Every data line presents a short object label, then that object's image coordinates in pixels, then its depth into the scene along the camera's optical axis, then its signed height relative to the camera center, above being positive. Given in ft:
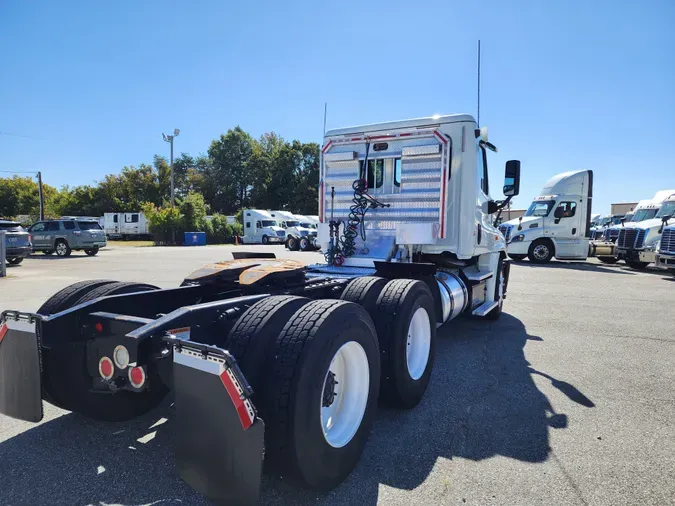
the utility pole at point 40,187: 128.55 +10.81
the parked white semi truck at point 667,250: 46.78 -2.22
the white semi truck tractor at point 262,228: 125.39 -1.12
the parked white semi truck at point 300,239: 87.25 -2.91
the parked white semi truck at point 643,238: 53.47 -1.11
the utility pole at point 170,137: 130.60 +26.06
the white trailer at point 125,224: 142.51 -0.64
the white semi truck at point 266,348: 6.46 -2.42
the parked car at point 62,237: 68.90 -2.48
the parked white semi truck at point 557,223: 58.44 +0.65
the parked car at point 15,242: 51.47 -2.61
